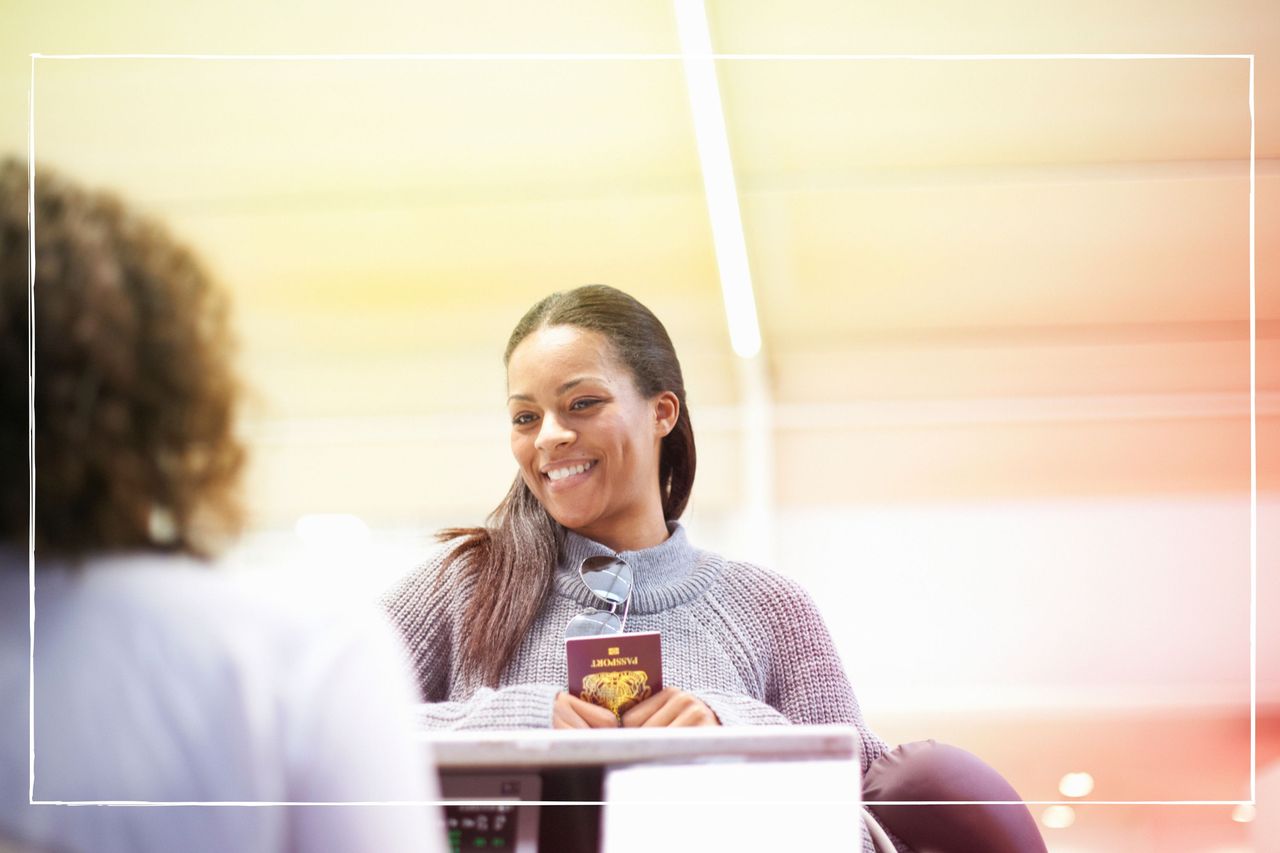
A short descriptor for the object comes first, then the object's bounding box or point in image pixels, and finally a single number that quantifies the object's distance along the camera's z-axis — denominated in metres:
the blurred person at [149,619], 1.01
